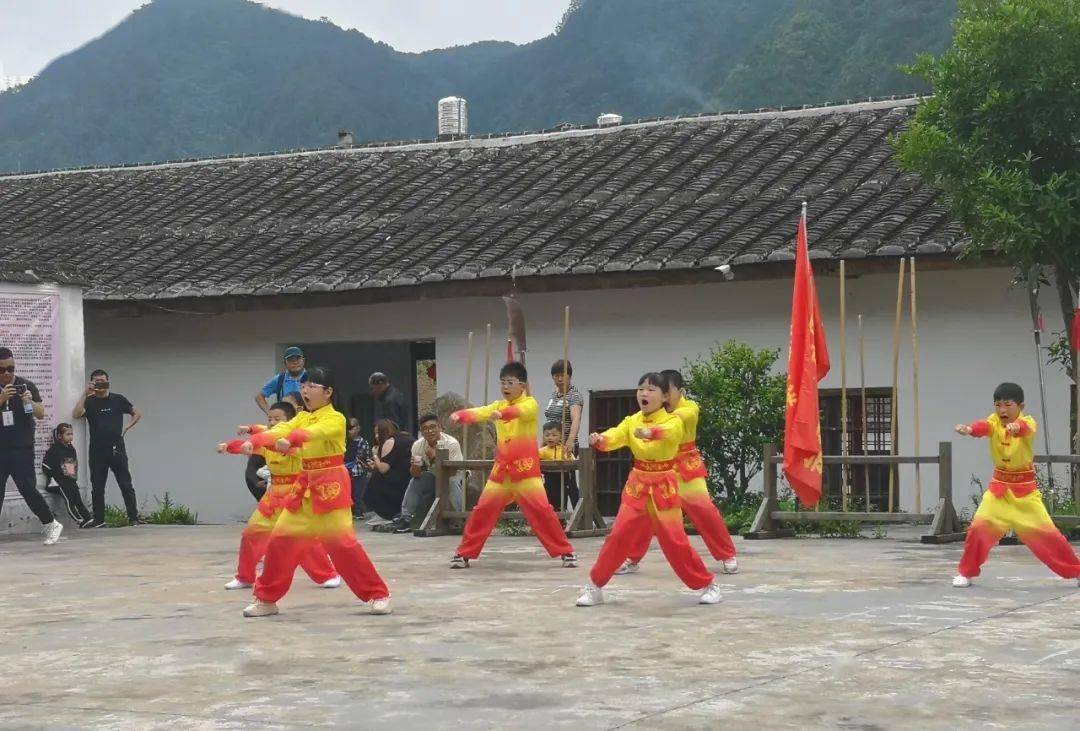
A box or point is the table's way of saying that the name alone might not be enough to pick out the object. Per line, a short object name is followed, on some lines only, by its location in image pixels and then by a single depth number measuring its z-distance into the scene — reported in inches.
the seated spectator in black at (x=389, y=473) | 619.2
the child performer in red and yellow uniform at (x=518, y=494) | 459.5
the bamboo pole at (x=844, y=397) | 557.0
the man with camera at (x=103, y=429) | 663.1
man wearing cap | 629.3
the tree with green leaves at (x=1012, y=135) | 524.4
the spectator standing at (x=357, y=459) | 658.8
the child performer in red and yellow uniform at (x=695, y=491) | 425.7
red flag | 499.2
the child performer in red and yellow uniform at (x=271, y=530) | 401.1
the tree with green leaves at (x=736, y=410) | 580.1
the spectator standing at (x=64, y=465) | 640.4
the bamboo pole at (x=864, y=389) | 574.4
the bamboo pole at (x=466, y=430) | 614.2
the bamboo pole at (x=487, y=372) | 623.0
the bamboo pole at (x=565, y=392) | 580.0
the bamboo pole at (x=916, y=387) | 542.3
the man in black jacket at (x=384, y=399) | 658.8
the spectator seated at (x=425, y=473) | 596.4
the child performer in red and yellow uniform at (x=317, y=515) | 363.6
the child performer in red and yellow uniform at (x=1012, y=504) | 394.0
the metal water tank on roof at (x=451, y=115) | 1032.8
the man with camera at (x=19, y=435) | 572.4
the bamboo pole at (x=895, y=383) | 557.4
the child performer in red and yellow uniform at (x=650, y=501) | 372.2
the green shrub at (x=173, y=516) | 734.3
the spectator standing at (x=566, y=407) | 580.4
